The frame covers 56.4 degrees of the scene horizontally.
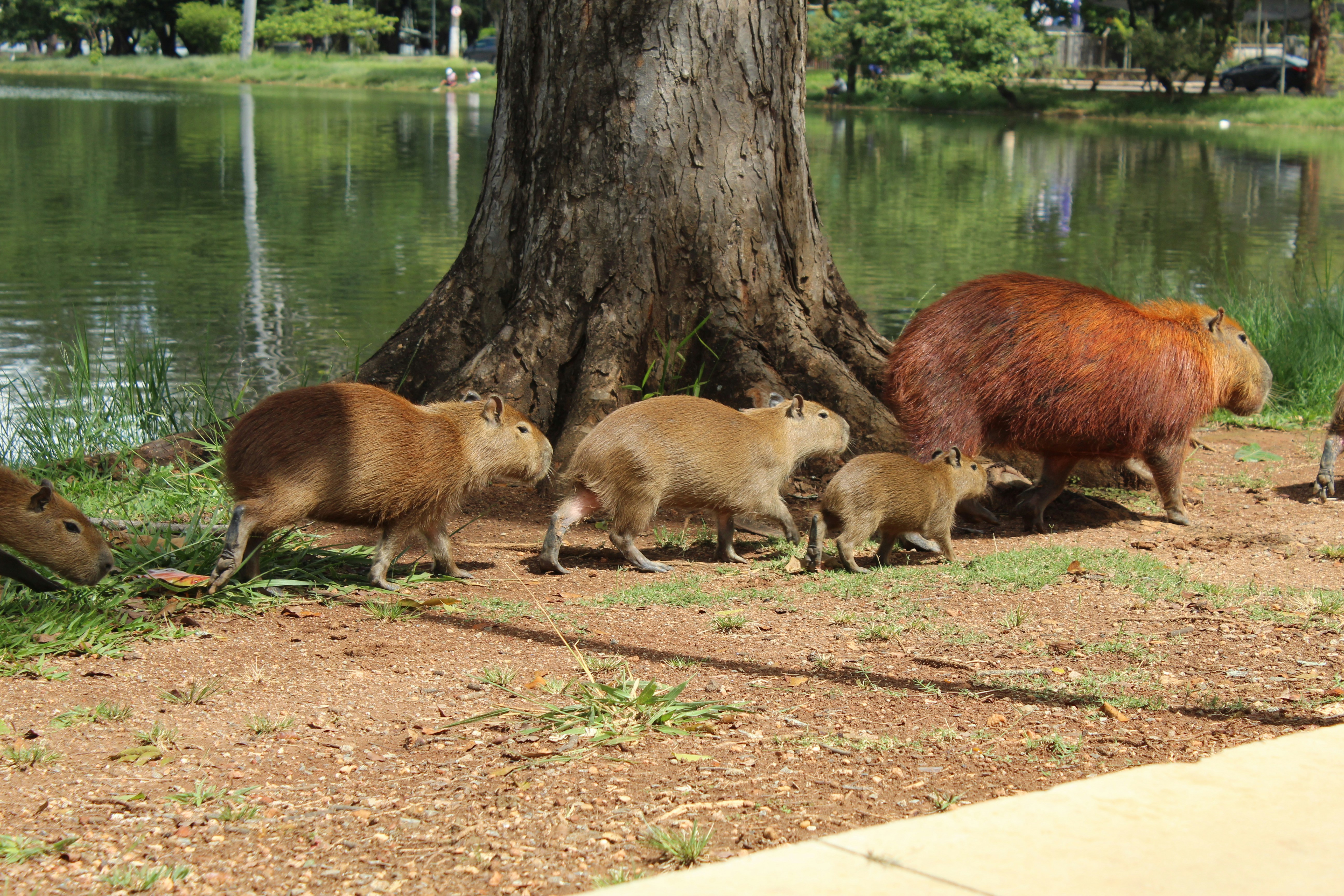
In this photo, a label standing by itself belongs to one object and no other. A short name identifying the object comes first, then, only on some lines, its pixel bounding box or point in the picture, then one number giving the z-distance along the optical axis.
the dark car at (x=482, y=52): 70.75
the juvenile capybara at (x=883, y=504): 5.08
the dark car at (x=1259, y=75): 48.31
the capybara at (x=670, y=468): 5.06
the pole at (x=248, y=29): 59.88
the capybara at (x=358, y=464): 4.38
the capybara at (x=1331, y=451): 6.37
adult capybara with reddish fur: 5.79
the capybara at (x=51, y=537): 4.29
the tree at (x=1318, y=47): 42.28
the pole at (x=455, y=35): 67.50
